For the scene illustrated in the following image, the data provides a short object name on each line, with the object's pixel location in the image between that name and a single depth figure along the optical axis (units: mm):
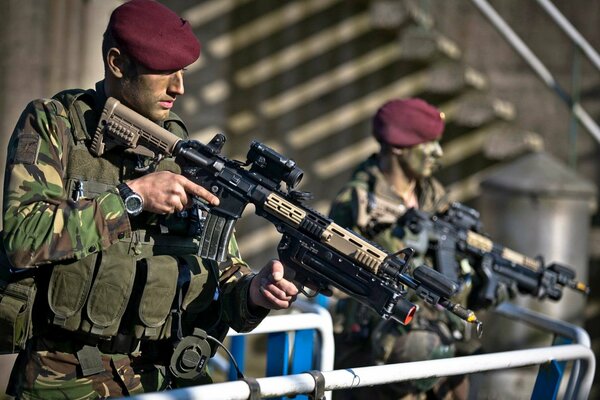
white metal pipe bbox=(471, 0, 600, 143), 14227
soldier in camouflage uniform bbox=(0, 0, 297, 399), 5219
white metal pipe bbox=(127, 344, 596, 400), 4836
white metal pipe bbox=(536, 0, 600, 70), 14437
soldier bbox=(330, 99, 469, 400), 8500
